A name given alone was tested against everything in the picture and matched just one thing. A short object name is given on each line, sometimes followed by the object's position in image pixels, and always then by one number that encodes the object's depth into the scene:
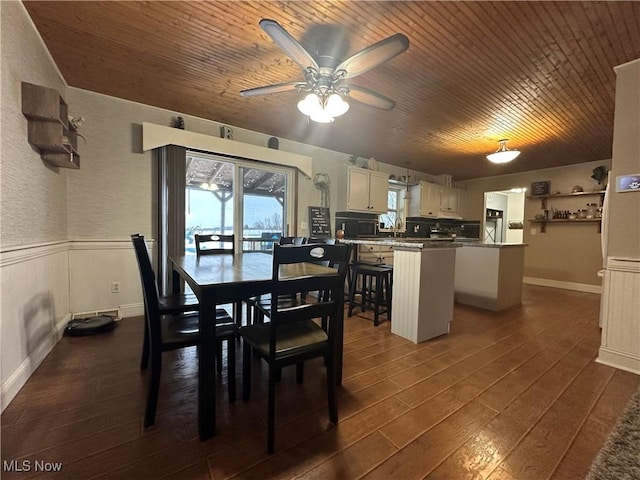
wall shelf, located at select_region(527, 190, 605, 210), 5.09
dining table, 1.35
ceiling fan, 1.54
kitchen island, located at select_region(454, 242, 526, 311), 3.70
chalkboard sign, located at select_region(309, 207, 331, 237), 4.59
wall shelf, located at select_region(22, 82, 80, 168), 1.85
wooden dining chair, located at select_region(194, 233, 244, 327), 2.81
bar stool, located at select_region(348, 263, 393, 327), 3.09
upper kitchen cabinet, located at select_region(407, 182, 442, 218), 5.88
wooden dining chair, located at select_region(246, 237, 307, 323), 2.12
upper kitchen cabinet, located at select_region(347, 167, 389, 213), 4.82
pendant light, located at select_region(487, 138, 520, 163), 3.89
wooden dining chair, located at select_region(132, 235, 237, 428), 1.45
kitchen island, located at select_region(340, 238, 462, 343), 2.58
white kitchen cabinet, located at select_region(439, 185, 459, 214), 6.31
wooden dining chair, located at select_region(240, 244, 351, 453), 1.30
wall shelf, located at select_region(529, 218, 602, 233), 5.12
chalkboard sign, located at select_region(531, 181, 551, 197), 5.74
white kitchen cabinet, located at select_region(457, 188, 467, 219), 6.80
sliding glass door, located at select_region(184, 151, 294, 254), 3.63
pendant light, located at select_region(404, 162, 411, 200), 6.01
